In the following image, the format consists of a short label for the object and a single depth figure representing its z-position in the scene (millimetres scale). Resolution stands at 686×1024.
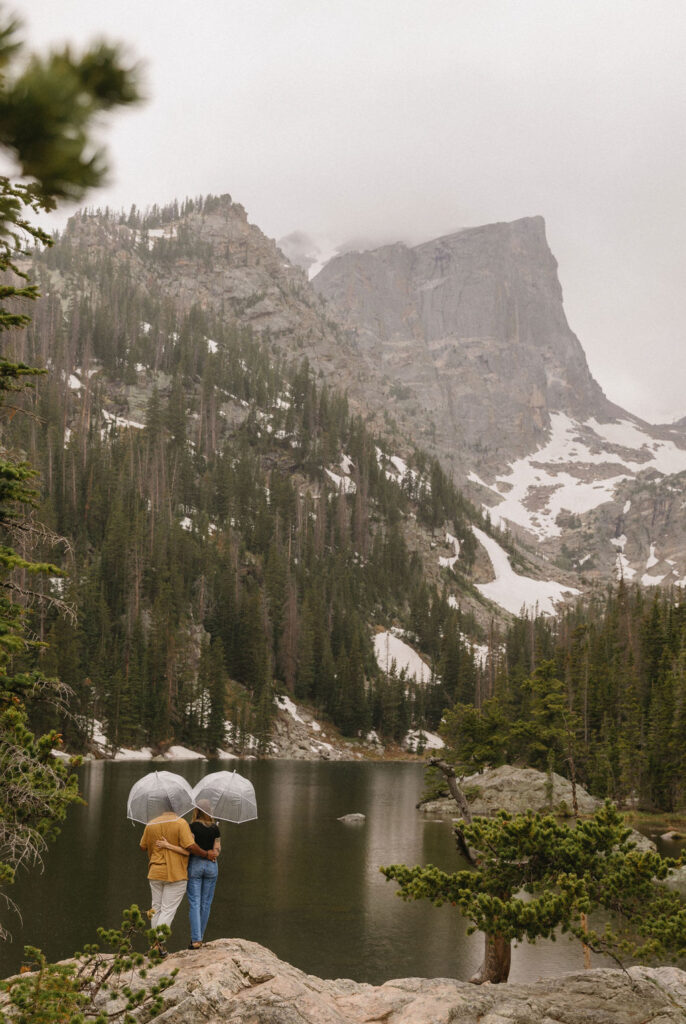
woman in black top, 11180
